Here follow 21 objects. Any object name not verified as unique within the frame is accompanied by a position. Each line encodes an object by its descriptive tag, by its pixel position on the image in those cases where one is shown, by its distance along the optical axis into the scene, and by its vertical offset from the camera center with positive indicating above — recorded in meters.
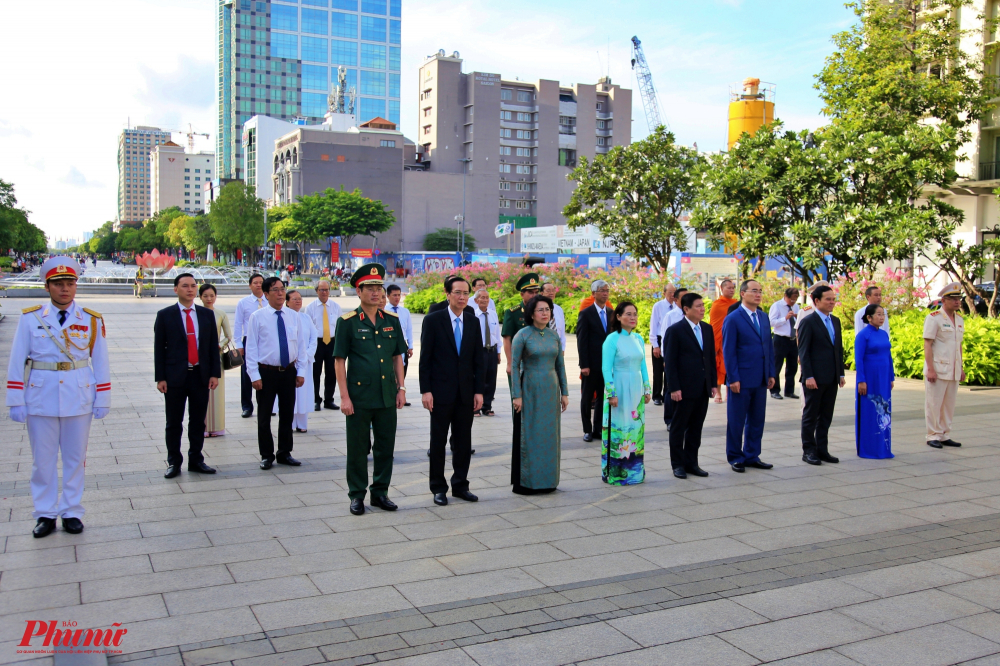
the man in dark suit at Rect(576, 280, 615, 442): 9.20 -0.73
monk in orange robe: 11.31 -0.34
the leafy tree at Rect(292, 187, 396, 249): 69.31 +5.75
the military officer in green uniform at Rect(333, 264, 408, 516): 6.18 -0.75
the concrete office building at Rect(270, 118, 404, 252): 92.31 +13.24
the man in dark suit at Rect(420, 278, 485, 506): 6.53 -0.80
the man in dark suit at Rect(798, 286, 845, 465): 8.15 -0.81
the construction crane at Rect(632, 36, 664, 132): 129.00 +33.03
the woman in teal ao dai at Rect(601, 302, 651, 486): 7.11 -1.00
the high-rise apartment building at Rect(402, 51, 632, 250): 94.69 +16.25
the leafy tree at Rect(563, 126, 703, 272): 25.88 +3.03
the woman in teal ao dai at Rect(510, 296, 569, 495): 6.68 -0.89
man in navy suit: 7.75 -0.79
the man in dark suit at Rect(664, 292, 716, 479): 7.53 -0.82
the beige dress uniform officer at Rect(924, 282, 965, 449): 9.02 -0.80
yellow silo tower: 47.97 +10.45
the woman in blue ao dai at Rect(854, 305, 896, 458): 8.45 -1.04
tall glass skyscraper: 145.00 +40.81
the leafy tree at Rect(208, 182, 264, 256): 79.50 +5.96
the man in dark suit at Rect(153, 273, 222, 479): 7.31 -0.78
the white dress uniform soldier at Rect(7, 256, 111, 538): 5.58 -0.76
